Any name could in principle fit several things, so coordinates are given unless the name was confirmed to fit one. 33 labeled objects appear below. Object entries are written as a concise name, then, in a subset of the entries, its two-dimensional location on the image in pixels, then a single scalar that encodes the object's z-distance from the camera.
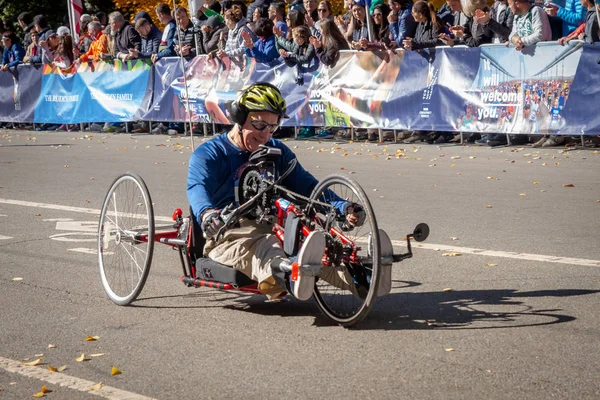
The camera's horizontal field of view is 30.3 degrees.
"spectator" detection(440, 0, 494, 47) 16.11
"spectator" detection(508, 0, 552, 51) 15.26
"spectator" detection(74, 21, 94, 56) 24.81
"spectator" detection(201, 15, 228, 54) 20.28
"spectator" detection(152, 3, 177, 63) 21.56
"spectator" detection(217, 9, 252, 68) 19.50
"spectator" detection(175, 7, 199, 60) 20.80
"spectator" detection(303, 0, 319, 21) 19.38
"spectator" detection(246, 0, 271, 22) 20.83
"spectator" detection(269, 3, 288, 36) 19.33
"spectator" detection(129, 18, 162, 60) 22.19
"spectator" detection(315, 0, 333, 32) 18.38
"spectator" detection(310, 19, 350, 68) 17.98
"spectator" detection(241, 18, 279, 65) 19.03
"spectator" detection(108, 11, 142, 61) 22.73
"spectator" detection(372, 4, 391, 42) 17.80
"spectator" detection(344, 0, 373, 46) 18.31
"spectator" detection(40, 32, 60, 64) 25.52
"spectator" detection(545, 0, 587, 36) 15.60
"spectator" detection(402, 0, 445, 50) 16.77
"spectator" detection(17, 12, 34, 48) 27.89
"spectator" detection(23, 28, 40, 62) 26.42
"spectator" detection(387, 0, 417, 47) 17.22
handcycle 5.96
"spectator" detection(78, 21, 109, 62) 23.72
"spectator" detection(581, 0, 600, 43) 14.66
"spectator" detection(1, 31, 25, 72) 26.69
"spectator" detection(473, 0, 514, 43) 15.90
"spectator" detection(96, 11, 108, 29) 26.86
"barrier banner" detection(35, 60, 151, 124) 22.64
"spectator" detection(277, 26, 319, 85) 18.25
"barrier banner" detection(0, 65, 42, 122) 25.94
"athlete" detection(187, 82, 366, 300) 6.11
